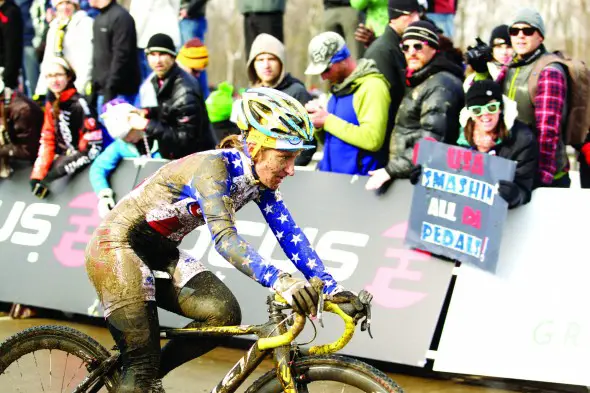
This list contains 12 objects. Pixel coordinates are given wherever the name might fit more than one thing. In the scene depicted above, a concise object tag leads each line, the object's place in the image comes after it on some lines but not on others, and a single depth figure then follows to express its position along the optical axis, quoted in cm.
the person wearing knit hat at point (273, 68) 1397
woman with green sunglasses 1114
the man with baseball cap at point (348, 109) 1258
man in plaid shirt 1156
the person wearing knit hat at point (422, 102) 1194
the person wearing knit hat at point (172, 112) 1377
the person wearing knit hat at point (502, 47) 1314
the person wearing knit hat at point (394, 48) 1334
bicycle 711
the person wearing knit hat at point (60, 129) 1481
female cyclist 754
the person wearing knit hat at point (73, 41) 1736
